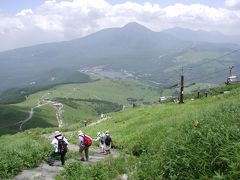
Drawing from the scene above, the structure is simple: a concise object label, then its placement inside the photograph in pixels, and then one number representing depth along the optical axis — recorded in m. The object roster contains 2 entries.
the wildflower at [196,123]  12.88
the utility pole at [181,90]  48.41
